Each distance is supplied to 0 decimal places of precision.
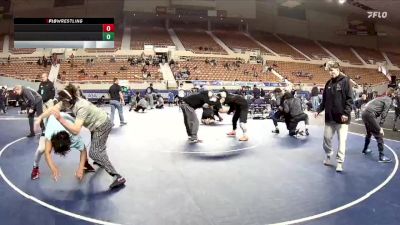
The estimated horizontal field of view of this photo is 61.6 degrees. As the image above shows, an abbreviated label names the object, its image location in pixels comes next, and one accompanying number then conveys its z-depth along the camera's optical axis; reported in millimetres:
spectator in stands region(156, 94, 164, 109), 20153
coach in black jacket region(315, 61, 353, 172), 5602
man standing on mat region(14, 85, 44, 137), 8547
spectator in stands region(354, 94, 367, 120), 15123
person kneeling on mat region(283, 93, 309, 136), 9328
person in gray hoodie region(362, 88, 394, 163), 6430
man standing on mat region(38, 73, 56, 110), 8898
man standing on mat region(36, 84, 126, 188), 4555
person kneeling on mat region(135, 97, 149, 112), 17578
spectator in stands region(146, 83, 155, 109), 20062
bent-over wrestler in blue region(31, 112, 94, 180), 4750
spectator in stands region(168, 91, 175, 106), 23297
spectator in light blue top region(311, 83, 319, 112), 18173
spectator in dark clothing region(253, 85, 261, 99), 17906
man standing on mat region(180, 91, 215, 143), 8297
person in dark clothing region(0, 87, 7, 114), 16250
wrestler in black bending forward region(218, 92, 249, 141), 8555
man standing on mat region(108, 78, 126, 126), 11039
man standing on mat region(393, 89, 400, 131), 11539
